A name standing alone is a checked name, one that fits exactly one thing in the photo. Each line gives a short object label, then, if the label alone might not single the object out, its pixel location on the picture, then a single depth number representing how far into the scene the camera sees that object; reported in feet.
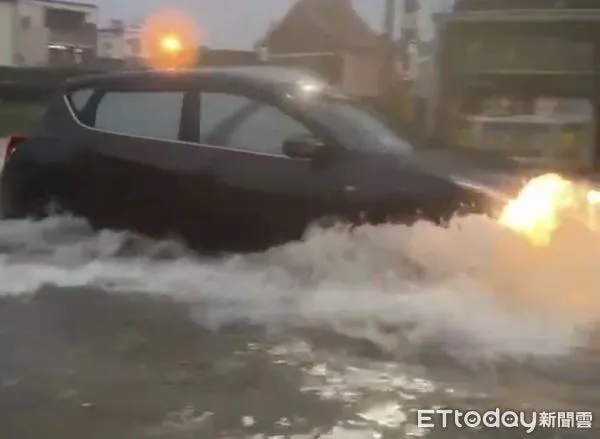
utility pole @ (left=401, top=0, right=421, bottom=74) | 44.16
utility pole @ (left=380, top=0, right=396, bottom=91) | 42.63
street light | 39.04
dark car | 22.44
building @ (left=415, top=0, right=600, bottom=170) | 49.37
